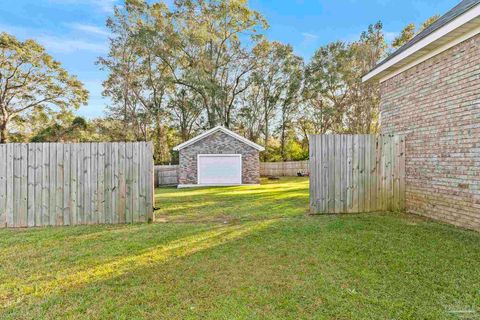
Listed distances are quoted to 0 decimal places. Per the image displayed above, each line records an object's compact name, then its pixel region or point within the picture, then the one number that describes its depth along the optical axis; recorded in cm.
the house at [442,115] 457
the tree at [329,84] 2358
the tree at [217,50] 2247
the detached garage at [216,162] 1583
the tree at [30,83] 2027
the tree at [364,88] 2141
